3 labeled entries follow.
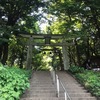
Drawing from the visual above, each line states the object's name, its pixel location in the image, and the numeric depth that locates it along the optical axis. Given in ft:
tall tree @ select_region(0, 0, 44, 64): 28.76
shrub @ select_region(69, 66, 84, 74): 24.40
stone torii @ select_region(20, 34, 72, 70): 31.83
